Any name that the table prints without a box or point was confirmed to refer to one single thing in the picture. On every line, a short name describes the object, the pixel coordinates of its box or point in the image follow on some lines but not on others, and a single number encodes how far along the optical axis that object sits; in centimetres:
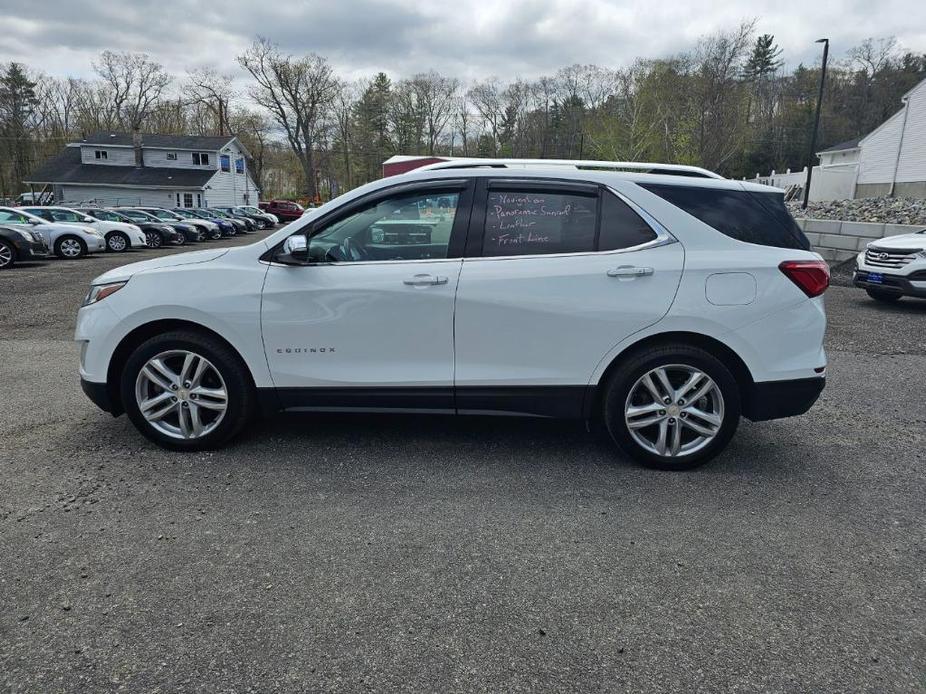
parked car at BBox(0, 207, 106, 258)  1686
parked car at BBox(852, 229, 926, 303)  951
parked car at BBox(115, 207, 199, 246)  2595
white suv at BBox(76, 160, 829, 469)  350
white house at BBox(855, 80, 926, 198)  3309
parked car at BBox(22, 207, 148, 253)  1925
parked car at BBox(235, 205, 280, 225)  4225
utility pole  2522
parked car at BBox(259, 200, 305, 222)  4912
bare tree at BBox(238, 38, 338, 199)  6250
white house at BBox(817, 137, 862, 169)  5662
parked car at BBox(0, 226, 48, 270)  1453
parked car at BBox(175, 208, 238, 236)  3225
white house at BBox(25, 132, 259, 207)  4784
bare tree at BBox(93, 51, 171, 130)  7012
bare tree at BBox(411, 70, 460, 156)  7644
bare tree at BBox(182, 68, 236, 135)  6334
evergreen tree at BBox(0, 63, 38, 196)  5859
